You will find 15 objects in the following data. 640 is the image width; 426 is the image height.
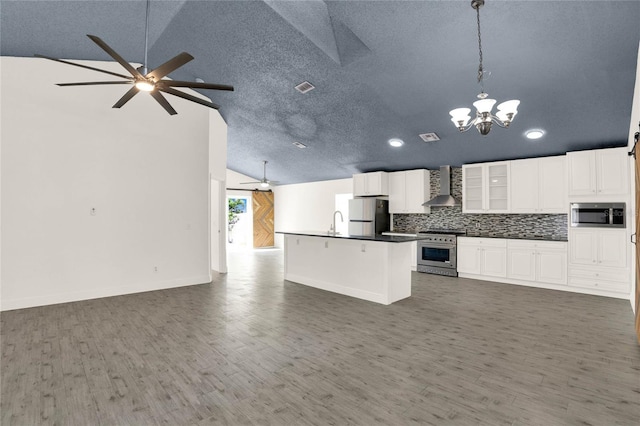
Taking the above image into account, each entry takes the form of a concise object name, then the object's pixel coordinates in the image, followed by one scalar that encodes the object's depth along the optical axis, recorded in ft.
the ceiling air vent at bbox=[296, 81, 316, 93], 16.92
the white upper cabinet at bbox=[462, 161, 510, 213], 21.33
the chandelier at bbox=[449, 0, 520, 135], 9.65
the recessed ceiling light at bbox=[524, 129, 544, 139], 17.47
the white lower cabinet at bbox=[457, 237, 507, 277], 20.48
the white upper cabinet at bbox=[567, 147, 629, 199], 16.72
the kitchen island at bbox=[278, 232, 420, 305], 15.98
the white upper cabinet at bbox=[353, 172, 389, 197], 26.81
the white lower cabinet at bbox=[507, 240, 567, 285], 18.45
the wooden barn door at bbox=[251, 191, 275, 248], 39.96
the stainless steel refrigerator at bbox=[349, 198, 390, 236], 26.43
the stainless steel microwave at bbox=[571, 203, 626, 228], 17.05
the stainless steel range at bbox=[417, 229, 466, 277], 22.41
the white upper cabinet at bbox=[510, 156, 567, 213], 19.07
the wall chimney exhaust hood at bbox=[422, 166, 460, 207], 23.58
